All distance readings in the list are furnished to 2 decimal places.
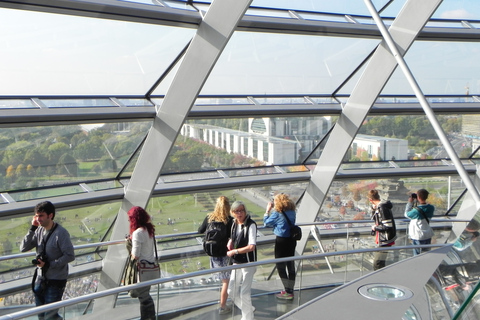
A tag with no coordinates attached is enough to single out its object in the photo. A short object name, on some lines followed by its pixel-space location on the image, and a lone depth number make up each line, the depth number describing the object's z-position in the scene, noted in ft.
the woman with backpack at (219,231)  25.21
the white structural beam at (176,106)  32.76
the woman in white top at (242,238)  24.77
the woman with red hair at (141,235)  22.27
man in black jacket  32.30
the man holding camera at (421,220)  32.91
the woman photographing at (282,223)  27.12
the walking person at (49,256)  21.77
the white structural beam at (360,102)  38.86
